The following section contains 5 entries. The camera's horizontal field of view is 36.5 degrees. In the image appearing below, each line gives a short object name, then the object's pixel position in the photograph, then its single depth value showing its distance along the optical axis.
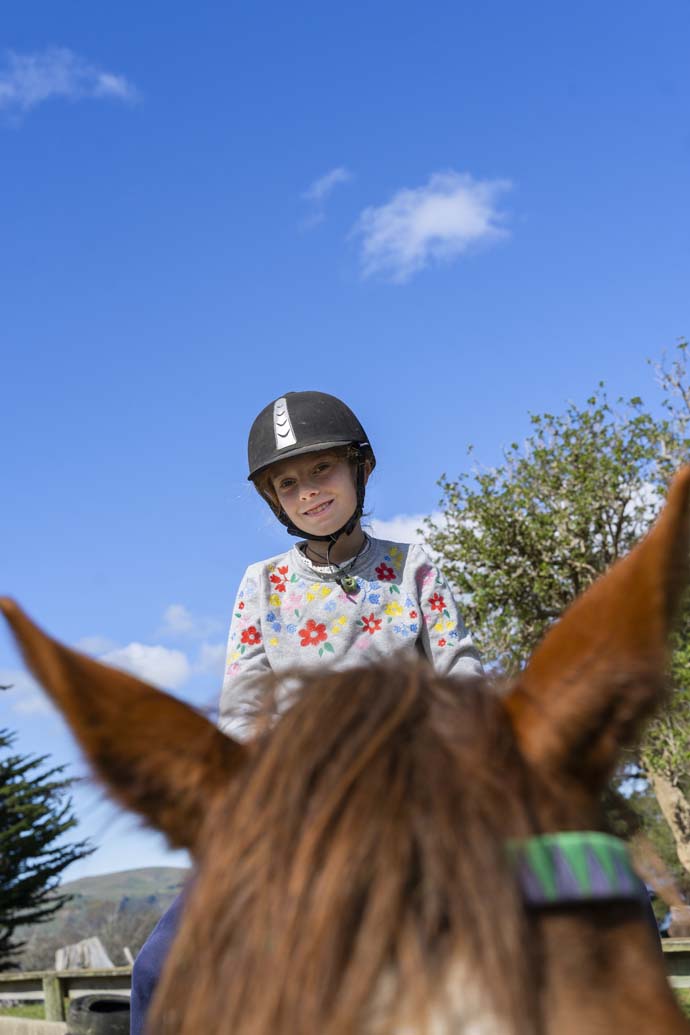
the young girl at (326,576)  3.02
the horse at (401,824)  1.03
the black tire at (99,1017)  6.86
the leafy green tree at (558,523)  21.53
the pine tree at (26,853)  32.69
